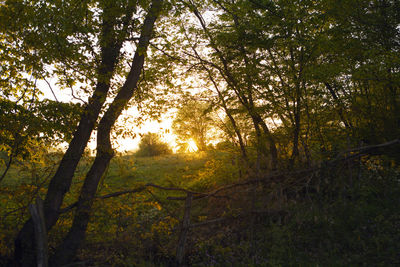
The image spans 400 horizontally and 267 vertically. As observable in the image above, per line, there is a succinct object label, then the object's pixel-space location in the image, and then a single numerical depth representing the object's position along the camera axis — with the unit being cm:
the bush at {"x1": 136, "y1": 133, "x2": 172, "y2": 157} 2453
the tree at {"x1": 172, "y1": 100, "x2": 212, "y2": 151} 1338
